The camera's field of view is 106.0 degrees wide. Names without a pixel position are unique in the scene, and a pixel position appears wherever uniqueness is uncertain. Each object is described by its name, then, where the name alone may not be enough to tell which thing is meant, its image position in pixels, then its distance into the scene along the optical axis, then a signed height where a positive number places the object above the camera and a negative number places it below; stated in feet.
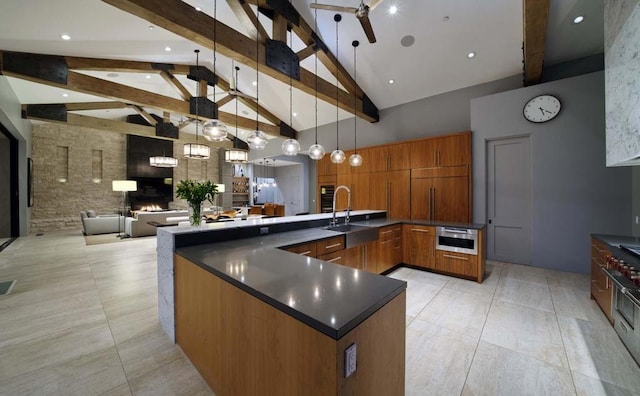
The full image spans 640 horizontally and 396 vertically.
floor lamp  25.38 +1.29
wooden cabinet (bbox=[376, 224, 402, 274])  12.25 -2.85
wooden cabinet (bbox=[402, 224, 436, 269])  13.23 -2.74
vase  8.16 -0.61
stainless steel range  6.02 -2.93
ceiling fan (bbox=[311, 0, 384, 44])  8.59 +6.81
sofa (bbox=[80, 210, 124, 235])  25.11 -2.79
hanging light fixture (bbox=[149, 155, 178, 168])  25.75 +3.86
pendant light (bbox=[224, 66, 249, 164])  23.29 +3.99
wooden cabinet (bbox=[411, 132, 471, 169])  15.62 +3.08
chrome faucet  11.81 -1.31
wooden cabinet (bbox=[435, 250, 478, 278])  11.88 -3.43
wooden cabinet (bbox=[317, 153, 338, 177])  22.98 +2.88
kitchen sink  10.12 -1.66
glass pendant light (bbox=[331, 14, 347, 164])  13.67 +2.47
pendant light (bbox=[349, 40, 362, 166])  14.97 +7.17
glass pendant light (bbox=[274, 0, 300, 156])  12.55 +2.60
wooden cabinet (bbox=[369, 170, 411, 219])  18.06 +0.28
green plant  8.18 +0.10
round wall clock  13.17 +4.91
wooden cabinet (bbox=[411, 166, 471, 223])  15.71 +0.09
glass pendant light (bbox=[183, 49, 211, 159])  20.45 +4.01
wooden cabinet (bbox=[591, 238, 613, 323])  8.00 -3.03
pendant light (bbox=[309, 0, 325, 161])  12.95 +2.43
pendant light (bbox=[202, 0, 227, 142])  10.40 +3.03
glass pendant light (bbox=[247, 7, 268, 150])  11.43 +2.81
